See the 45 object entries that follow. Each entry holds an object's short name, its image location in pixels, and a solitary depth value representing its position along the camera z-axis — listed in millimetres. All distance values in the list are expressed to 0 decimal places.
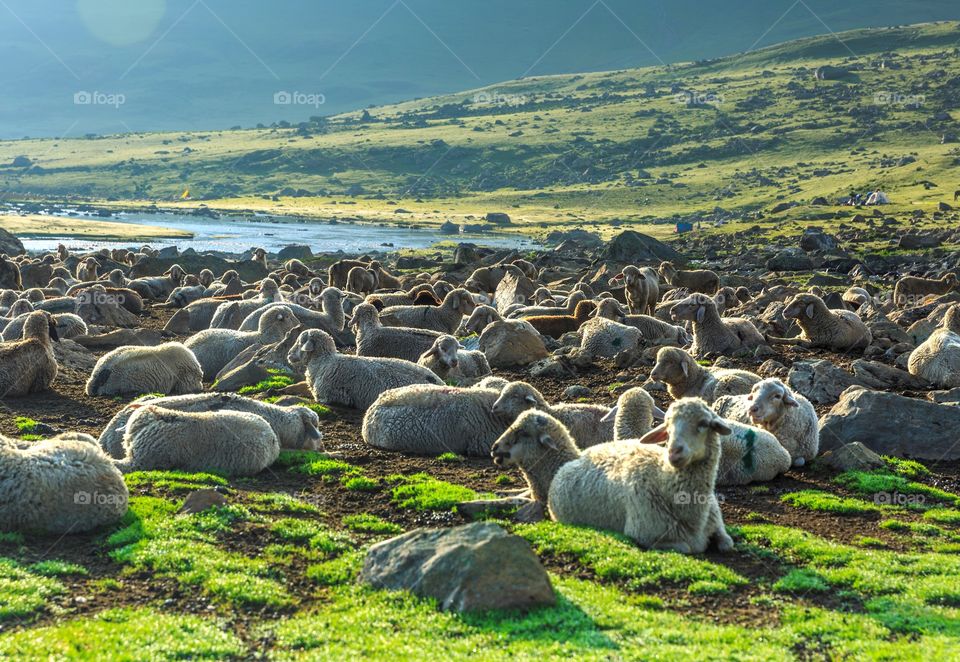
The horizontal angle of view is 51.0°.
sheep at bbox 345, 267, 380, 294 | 33375
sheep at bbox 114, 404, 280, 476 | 13328
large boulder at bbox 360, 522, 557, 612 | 8305
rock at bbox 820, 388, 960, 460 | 14671
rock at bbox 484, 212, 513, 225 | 103312
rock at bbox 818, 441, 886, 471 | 13766
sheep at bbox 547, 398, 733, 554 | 10203
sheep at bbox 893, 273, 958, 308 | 34938
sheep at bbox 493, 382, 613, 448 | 14242
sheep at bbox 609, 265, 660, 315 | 28219
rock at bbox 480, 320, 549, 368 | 21278
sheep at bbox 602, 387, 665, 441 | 13336
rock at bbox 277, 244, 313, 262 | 61781
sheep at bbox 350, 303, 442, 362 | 21156
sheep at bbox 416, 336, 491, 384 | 18938
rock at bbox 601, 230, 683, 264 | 50556
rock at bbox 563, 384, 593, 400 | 17938
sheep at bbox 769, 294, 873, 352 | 21922
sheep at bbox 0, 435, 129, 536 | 10406
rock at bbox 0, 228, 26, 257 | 55094
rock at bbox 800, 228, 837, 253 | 54719
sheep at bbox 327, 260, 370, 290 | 36250
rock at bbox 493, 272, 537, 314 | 32094
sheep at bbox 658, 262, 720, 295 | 36500
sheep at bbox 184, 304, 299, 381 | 21719
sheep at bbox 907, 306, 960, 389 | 18391
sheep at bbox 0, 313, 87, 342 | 25172
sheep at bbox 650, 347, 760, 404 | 15977
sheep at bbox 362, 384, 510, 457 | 14969
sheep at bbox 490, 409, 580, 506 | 11820
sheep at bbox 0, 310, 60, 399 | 18234
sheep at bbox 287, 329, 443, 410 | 17719
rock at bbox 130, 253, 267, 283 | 44250
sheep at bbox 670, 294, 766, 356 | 21234
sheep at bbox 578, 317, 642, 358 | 21422
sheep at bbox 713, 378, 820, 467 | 13742
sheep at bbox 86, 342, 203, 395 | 18422
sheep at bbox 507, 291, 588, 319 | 27094
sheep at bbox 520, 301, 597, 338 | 24875
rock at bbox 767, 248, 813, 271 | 48625
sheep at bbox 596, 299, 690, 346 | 23191
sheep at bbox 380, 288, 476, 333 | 25141
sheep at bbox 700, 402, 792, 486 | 13133
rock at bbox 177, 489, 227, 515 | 11133
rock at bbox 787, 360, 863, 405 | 17203
